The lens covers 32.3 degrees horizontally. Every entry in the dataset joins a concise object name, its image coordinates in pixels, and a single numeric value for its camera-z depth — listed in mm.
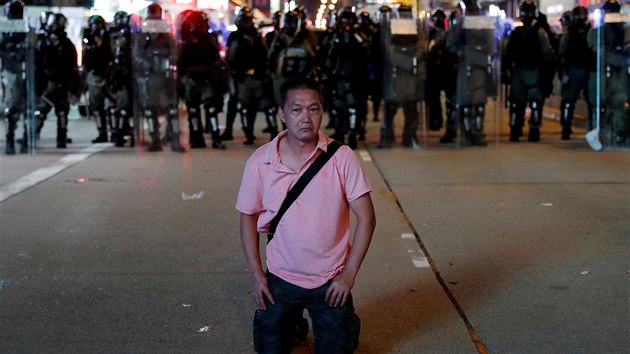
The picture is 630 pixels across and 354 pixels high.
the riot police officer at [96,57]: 15617
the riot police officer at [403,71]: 15188
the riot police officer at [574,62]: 15680
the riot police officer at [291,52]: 14719
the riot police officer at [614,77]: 14305
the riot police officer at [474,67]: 15398
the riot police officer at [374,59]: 15453
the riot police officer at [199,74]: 14898
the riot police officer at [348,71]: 14875
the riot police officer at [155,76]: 15047
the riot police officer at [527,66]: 15484
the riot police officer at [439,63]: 16219
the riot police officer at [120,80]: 15281
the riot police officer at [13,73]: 14492
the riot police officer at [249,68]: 15375
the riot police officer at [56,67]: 14977
